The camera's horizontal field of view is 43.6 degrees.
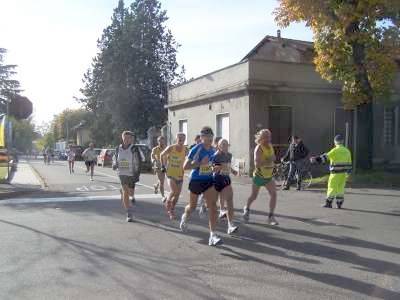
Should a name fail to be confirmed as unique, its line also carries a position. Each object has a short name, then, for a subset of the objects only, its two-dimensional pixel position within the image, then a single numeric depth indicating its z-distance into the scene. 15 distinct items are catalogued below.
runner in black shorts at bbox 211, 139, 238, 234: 8.09
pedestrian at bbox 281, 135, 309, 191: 15.91
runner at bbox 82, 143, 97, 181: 22.58
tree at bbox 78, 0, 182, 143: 46.66
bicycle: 16.34
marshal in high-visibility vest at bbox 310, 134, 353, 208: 11.65
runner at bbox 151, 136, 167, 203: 12.41
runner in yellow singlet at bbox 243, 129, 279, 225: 9.47
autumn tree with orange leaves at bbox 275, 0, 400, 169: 17.19
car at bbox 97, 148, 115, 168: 37.25
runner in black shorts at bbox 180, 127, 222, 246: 7.95
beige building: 21.30
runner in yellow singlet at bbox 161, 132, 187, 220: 10.10
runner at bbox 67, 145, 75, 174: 27.88
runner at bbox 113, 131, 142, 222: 10.13
